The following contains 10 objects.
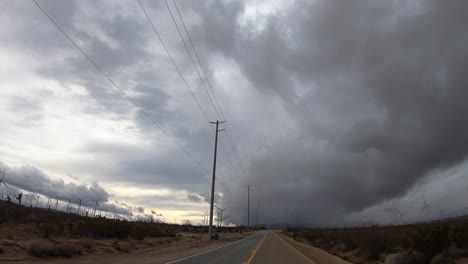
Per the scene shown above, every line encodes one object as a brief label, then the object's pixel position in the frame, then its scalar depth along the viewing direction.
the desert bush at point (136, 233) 43.44
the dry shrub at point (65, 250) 21.44
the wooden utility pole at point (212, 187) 55.00
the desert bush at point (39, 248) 20.52
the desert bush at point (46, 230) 28.78
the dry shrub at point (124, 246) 29.41
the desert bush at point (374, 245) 31.19
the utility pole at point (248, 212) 158.07
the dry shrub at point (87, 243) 26.02
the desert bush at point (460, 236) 23.44
